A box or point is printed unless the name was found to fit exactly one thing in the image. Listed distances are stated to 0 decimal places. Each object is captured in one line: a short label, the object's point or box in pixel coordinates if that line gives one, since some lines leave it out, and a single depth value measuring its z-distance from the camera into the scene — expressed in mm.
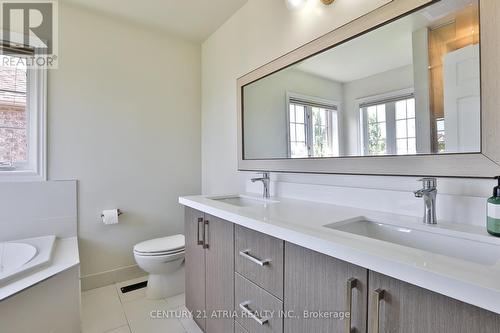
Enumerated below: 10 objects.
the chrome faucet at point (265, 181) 1811
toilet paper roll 2230
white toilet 1961
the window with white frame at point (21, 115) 2014
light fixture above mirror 1601
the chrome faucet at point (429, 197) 945
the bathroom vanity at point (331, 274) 557
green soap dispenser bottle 771
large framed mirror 905
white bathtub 1522
